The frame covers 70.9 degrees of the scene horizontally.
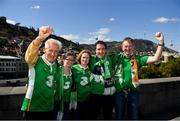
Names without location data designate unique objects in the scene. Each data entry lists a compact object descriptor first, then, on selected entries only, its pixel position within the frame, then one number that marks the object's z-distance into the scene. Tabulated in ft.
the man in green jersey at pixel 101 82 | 5.73
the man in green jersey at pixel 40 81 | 4.58
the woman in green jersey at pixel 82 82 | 5.56
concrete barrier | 6.91
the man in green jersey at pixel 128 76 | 5.88
